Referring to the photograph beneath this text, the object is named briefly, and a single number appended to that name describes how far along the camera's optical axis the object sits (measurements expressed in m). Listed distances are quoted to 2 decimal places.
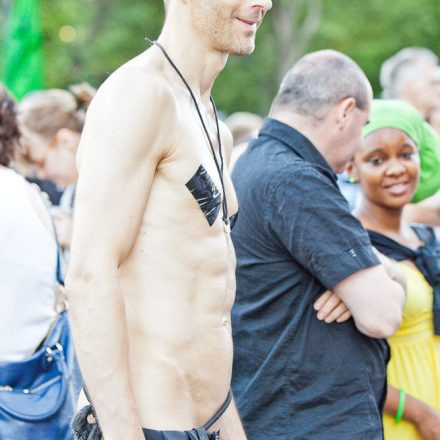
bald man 3.16
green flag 8.27
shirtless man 2.17
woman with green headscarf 3.84
